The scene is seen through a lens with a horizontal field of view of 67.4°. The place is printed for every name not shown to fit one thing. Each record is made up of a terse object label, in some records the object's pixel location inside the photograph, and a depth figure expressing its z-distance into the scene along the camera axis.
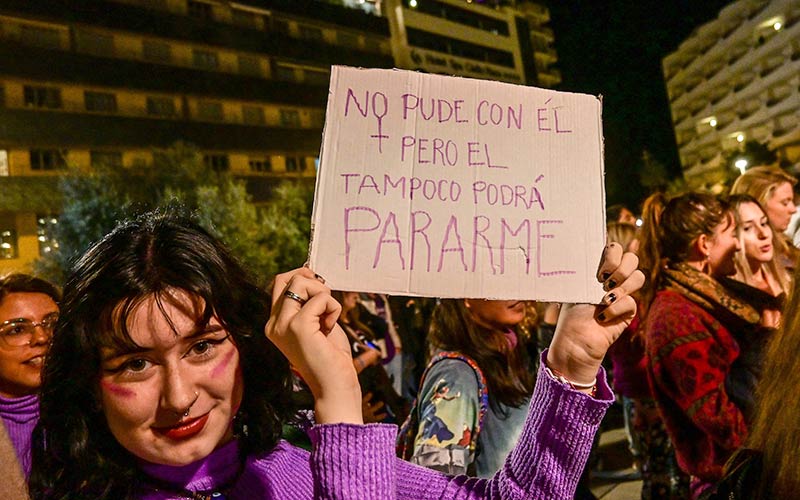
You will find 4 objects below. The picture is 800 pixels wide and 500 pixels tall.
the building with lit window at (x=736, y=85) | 49.62
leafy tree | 27.77
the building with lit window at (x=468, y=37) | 53.22
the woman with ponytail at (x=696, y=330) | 2.37
